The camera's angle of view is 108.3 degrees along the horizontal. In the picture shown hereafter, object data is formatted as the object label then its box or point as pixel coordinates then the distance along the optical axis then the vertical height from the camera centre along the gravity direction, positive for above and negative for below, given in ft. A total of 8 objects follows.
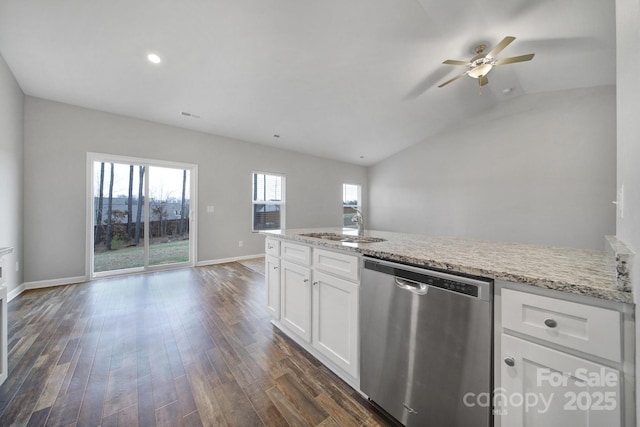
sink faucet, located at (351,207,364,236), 6.68 -0.20
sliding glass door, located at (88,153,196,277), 12.17 -0.16
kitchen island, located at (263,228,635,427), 2.15 -1.14
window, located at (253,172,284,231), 17.71 +0.96
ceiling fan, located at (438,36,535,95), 8.45 +6.02
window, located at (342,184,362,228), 23.45 +1.52
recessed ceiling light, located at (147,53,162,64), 8.62 +5.84
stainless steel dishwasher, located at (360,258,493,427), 2.93 -1.92
